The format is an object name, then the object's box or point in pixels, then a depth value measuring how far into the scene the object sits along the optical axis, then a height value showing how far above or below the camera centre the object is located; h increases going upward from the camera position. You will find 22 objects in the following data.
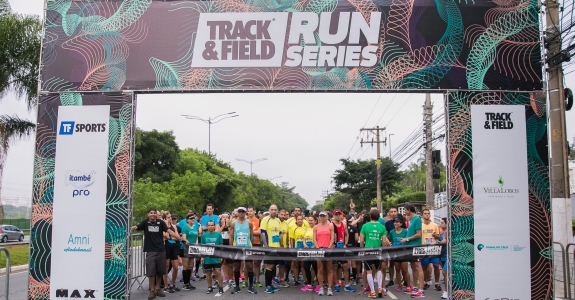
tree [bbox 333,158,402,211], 55.59 +2.87
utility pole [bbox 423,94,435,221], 26.63 +2.56
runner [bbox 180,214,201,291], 12.61 -0.80
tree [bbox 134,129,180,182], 41.44 +4.07
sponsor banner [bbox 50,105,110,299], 9.35 +0.08
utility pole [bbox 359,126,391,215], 42.53 +4.74
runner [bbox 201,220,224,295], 11.58 -1.18
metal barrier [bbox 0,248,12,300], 9.13 -1.09
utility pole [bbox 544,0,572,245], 11.19 +1.62
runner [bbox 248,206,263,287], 12.95 -0.62
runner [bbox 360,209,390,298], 11.23 -0.76
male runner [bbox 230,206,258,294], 11.70 -0.71
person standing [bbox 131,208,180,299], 11.00 -0.83
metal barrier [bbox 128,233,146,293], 12.98 -1.42
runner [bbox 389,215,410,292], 12.12 -0.79
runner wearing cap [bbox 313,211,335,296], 11.55 -0.73
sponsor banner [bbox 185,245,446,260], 10.85 -0.98
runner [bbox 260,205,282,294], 12.79 -0.56
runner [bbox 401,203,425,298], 11.66 -0.66
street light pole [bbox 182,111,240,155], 37.34 +5.69
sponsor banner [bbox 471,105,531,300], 9.18 +0.07
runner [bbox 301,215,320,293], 12.51 -1.42
